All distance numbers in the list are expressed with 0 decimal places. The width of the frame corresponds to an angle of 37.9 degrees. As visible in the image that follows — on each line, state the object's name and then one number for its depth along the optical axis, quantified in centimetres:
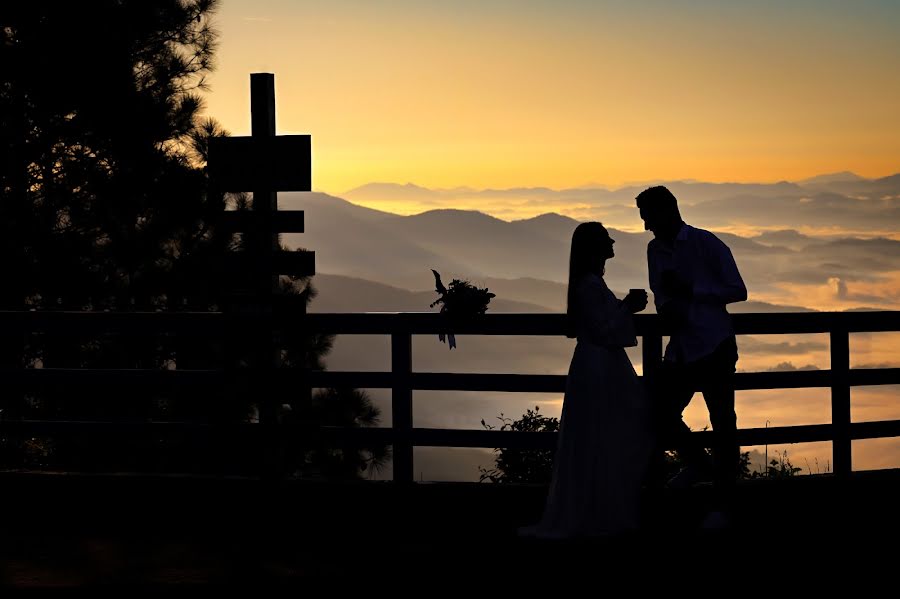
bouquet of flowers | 913
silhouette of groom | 796
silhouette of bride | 793
